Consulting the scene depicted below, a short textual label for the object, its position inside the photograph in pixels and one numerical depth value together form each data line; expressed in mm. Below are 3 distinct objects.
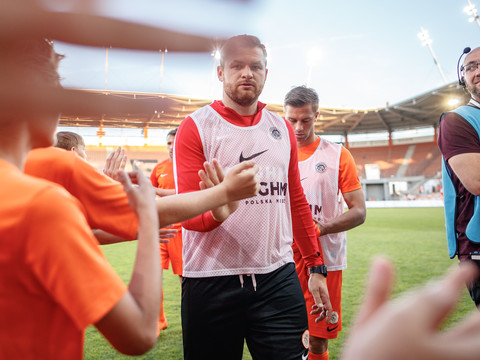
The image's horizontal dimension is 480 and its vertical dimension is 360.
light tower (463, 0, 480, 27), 27047
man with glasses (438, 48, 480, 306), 2051
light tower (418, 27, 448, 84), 33969
